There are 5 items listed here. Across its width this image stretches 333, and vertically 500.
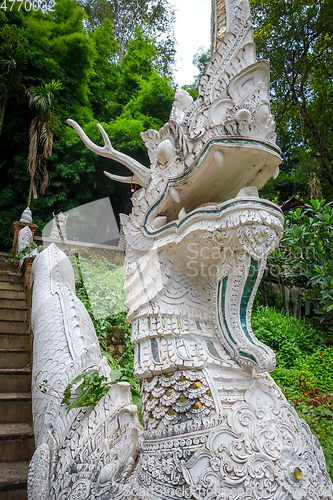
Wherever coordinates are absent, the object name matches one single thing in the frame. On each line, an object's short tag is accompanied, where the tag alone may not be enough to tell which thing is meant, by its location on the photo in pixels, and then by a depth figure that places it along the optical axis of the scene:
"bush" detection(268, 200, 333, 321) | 4.11
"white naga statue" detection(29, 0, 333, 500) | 0.92
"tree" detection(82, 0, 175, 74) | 14.80
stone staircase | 1.85
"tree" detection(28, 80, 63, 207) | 9.41
